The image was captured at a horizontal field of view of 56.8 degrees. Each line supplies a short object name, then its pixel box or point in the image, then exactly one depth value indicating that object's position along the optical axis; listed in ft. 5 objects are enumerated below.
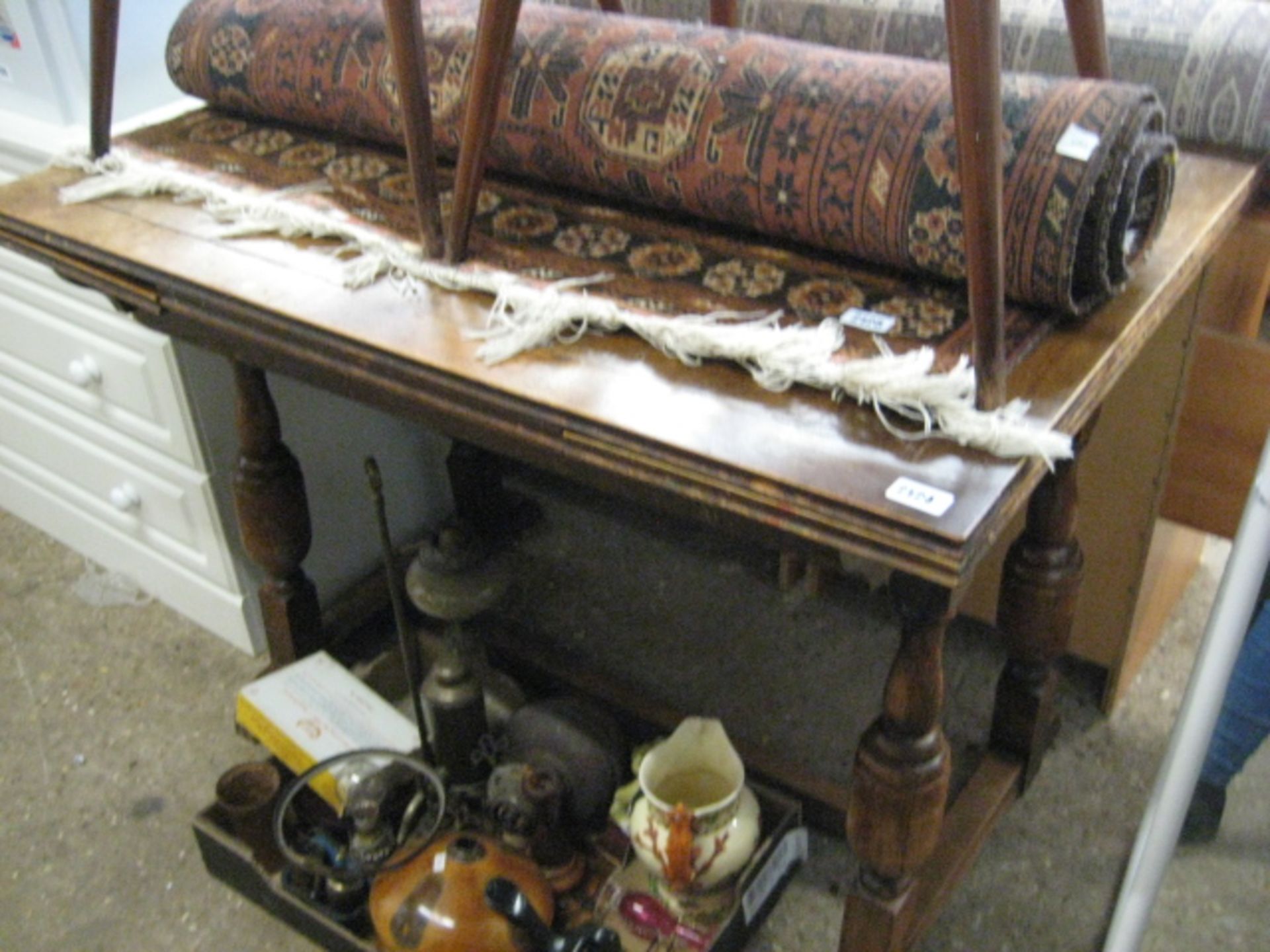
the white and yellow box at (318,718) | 4.08
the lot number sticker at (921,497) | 2.23
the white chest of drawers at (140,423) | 4.60
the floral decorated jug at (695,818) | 3.43
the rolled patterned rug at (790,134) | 2.67
